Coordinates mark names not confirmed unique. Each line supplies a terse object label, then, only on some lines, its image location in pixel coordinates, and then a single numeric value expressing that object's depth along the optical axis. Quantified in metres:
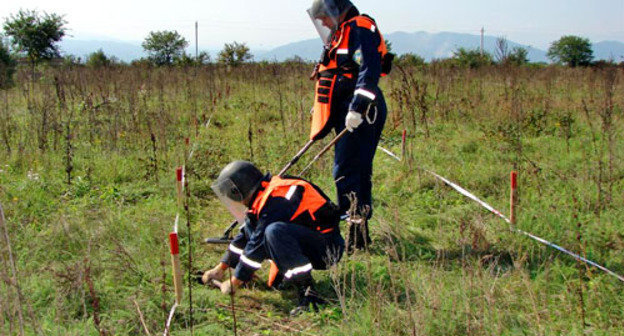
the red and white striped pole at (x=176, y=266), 2.56
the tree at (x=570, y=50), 36.72
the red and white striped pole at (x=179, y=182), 3.90
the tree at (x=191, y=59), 22.02
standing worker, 3.68
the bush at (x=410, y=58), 20.25
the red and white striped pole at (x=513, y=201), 4.05
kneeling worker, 3.14
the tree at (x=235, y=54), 22.95
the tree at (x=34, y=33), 20.95
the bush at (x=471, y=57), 18.86
